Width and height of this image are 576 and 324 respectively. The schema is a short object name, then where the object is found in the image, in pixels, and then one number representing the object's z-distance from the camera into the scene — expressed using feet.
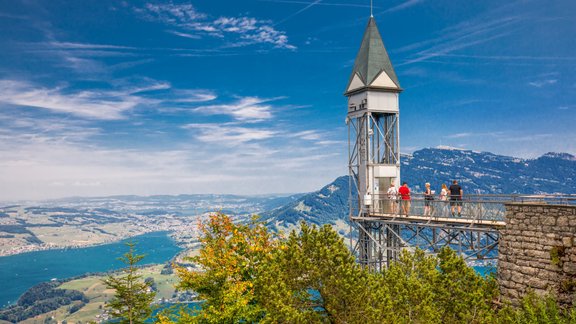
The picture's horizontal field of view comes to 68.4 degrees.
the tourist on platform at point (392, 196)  88.94
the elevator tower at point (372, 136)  96.12
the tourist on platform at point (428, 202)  79.30
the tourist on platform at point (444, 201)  75.71
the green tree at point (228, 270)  56.03
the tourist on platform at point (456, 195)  73.51
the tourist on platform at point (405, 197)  84.79
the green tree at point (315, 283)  48.21
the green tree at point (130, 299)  90.22
